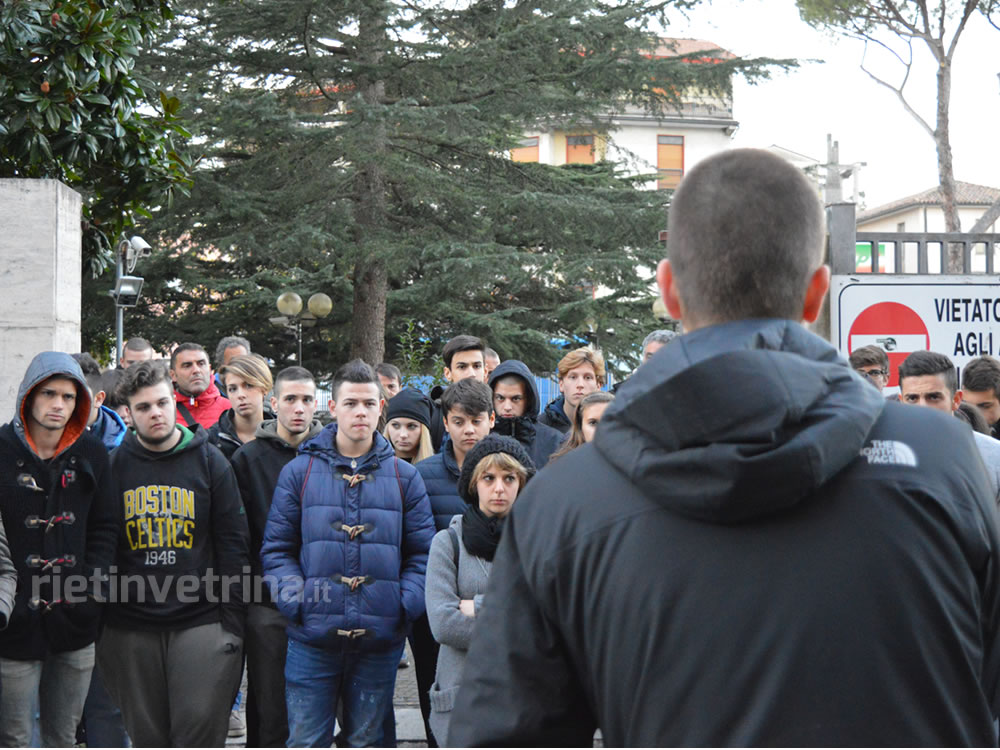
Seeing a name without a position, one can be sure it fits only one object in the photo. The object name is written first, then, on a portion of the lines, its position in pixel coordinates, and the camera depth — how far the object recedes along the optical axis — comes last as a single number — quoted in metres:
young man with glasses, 6.54
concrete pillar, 6.84
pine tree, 18.20
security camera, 17.42
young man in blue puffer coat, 4.81
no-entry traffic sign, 7.03
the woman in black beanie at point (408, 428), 6.16
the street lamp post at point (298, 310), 19.19
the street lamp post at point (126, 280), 16.80
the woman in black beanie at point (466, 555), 4.47
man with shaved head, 1.31
